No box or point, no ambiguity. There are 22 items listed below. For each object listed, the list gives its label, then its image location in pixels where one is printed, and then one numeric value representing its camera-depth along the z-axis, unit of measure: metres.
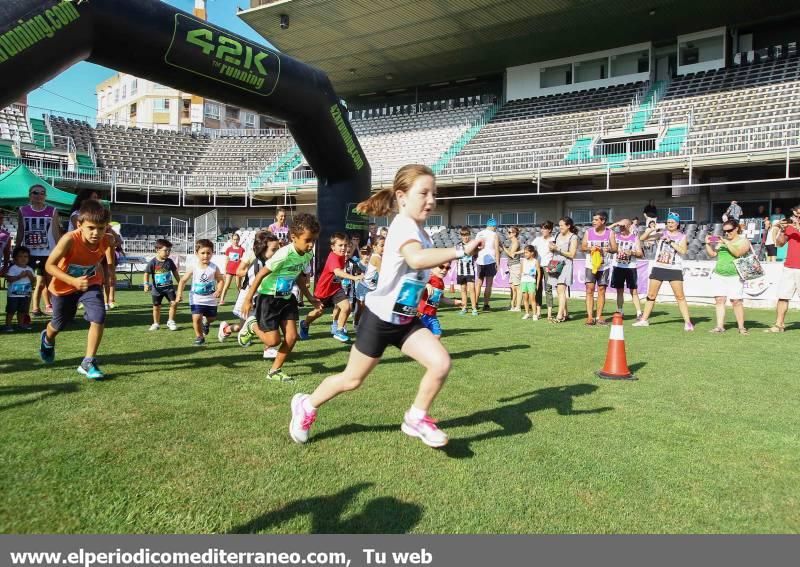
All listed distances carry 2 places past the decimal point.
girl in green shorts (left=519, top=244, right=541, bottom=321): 11.04
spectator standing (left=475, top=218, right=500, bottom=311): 12.29
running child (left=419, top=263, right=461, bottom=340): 6.37
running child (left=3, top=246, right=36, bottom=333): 7.90
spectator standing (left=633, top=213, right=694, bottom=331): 9.52
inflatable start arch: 6.48
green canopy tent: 14.21
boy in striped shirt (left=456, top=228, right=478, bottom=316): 11.87
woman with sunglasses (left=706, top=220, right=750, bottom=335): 9.09
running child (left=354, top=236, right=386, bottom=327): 7.56
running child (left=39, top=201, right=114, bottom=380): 4.77
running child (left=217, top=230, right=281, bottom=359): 7.24
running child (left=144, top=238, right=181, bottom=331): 8.39
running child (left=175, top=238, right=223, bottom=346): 7.08
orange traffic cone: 5.57
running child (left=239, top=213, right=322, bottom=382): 5.43
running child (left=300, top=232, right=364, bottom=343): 7.67
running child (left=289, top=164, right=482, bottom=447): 3.34
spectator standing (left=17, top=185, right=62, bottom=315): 8.59
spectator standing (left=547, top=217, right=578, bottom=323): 10.47
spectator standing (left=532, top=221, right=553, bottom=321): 10.93
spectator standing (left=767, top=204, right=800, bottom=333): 9.16
